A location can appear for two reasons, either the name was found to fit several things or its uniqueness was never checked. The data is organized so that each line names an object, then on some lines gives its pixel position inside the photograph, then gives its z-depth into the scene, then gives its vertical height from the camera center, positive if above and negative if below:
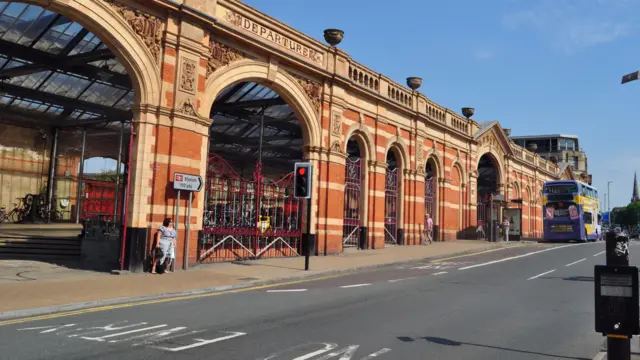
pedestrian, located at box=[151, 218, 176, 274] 14.41 -0.58
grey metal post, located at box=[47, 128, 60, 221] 28.98 +2.99
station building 15.16 +4.23
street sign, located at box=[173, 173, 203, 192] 14.96 +1.14
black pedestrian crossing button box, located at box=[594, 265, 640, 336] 5.39 -0.66
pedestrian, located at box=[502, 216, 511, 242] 35.44 +0.39
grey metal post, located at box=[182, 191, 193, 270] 15.38 -0.64
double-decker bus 36.62 +1.60
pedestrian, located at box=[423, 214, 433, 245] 30.42 +0.02
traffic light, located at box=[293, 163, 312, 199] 16.34 +1.38
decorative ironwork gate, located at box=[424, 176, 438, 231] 31.50 +1.90
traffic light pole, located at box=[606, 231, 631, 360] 5.47 -0.25
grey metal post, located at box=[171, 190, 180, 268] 15.05 +0.13
